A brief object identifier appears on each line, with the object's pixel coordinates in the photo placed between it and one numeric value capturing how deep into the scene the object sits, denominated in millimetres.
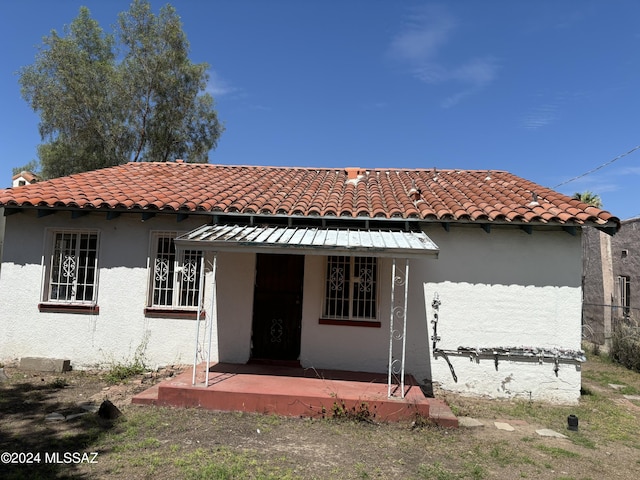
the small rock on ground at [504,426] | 6016
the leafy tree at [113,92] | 18125
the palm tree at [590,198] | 20047
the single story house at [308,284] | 7371
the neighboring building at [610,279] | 13164
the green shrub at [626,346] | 10805
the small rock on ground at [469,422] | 6023
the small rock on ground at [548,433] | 5875
